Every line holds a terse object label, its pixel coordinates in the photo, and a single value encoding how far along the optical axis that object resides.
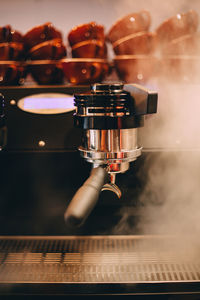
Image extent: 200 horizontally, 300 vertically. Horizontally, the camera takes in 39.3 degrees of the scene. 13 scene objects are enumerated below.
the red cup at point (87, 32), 0.58
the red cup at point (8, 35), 0.58
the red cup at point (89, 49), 0.58
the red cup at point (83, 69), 0.58
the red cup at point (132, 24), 0.58
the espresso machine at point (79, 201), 0.46
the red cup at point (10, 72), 0.59
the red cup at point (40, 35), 0.59
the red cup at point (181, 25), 0.57
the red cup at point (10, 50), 0.58
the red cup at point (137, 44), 0.58
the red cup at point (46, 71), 0.61
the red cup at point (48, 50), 0.59
